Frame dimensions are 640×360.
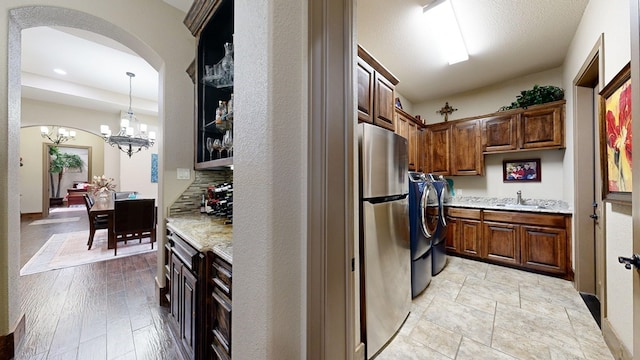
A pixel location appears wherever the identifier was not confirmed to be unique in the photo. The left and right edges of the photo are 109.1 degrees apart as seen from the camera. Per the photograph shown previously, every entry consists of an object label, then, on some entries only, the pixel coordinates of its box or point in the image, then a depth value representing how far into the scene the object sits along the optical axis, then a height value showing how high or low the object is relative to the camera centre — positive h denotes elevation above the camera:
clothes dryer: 2.88 -0.69
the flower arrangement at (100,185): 4.95 -0.10
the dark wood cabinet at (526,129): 2.98 +0.73
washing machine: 2.33 -0.52
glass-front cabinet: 1.84 +0.91
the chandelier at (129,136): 4.43 +0.95
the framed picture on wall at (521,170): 3.39 +0.15
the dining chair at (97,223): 3.79 -0.72
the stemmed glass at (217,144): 2.06 +0.33
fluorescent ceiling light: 2.07 +1.58
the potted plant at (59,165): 9.13 +0.70
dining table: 3.71 -0.57
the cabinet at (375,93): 1.71 +0.74
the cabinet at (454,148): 3.65 +0.54
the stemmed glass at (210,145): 2.13 +0.34
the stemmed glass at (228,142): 1.82 +0.32
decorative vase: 4.82 -0.28
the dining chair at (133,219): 3.56 -0.62
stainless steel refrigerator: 1.54 -0.41
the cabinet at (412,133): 3.25 +0.74
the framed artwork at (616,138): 1.39 +0.29
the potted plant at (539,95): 3.04 +1.16
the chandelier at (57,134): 6.57 +1.46
